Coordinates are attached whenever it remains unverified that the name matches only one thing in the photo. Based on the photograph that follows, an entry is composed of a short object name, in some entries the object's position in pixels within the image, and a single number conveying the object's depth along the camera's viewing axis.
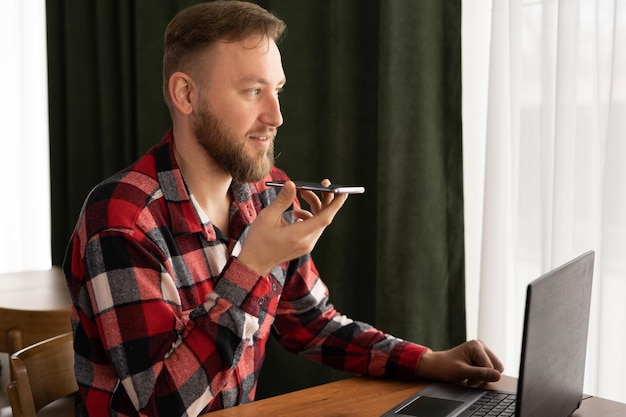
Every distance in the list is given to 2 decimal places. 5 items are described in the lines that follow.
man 1.34
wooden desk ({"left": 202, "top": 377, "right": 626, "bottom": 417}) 1.36
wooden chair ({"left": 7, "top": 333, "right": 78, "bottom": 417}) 1.46
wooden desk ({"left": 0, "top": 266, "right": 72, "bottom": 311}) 2.30
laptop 1.03
